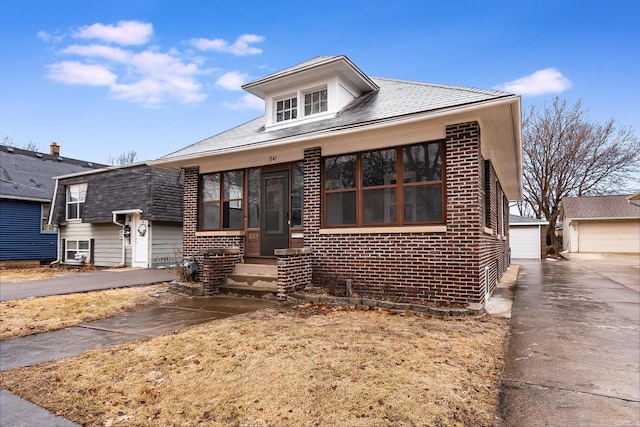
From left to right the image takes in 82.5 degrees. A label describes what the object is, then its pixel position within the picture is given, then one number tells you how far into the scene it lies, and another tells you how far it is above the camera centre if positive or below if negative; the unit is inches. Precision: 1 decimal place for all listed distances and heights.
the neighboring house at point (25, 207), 681.6 +36.3
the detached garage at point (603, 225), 916.0 +0.0
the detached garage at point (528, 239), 980.6 -37.2
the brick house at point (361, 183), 250.1 +36.6
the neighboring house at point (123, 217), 573.6 +14.5
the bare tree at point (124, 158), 1539.1 +286.8
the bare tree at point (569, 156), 1061.8 +204.8
